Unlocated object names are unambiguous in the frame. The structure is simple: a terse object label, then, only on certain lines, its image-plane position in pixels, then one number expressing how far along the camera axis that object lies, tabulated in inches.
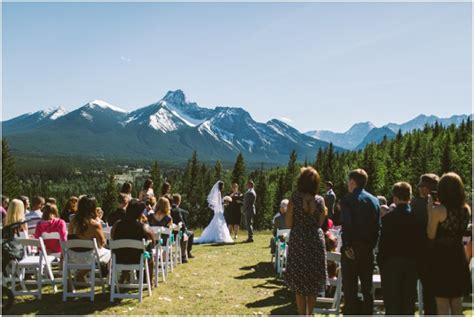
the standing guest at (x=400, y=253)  235.3
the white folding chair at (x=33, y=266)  323.3
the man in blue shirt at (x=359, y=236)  247.8
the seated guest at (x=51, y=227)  371.6
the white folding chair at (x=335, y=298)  276.2
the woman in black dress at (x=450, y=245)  220.7
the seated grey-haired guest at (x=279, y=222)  472.7
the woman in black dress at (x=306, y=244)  249.9
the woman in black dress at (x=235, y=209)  717.3
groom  675.9
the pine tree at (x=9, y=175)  2493.1
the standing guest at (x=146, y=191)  509.4
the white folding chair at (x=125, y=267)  319.3
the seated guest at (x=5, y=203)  406.8
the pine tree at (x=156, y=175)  3719.7
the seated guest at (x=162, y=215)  432.5
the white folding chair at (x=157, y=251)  368.4
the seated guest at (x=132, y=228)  333.7
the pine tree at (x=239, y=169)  3334.2
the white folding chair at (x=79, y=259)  320.2
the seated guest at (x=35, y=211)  440.8
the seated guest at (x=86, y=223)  340.5
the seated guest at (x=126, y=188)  449.4
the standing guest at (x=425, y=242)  229.1
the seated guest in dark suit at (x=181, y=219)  502.0
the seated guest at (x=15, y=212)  365.4
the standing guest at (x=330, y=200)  622.4
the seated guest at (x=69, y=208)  438.0
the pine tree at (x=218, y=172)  3822.6
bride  684.7
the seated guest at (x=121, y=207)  386.6
